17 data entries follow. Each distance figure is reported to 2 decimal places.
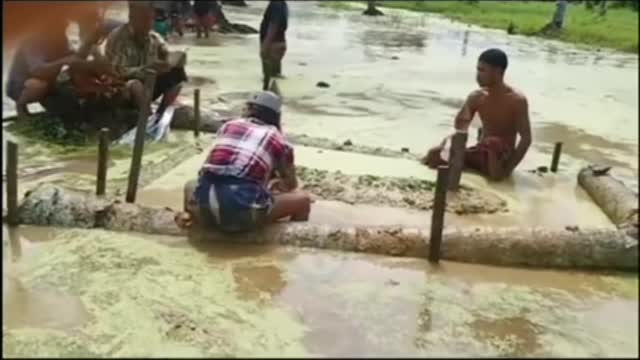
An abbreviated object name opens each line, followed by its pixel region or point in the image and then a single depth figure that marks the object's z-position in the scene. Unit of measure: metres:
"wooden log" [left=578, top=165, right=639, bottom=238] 5.23
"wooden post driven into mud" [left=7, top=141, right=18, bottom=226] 4.72
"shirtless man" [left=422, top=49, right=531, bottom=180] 7.06
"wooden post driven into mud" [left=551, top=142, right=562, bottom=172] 7.53
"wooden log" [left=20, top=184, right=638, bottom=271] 4.53
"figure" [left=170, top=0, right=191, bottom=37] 20.31
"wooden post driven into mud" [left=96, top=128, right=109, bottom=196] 5.68
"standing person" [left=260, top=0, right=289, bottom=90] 13.21
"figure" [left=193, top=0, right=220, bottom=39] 20.31
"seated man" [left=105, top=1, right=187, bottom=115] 7.74
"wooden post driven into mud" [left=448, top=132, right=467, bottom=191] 5.47
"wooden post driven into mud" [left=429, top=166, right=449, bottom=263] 4.51
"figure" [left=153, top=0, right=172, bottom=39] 15.12
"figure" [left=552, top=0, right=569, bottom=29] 19.47
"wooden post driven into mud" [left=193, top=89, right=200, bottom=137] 8.26
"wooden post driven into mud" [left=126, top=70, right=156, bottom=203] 5.54
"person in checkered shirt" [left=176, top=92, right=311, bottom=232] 4.79
